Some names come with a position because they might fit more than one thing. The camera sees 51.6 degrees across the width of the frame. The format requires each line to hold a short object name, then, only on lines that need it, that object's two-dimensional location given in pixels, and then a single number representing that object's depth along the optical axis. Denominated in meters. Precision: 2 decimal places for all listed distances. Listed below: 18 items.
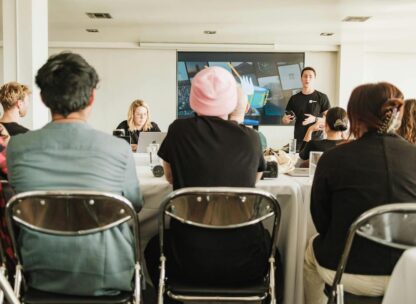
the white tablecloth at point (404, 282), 0.99
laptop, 3.24
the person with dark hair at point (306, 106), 5.39
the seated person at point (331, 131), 3.08
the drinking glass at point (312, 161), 2.08
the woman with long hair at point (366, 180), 1.42
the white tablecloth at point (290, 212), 1.78
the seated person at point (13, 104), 3.09
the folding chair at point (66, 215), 1.25
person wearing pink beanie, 1.50
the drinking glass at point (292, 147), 3.29
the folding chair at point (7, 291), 1.28
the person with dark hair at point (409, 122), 2.10
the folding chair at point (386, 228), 1.23
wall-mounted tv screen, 8.49
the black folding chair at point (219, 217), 1.34
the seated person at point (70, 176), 1.37
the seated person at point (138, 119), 4.47
